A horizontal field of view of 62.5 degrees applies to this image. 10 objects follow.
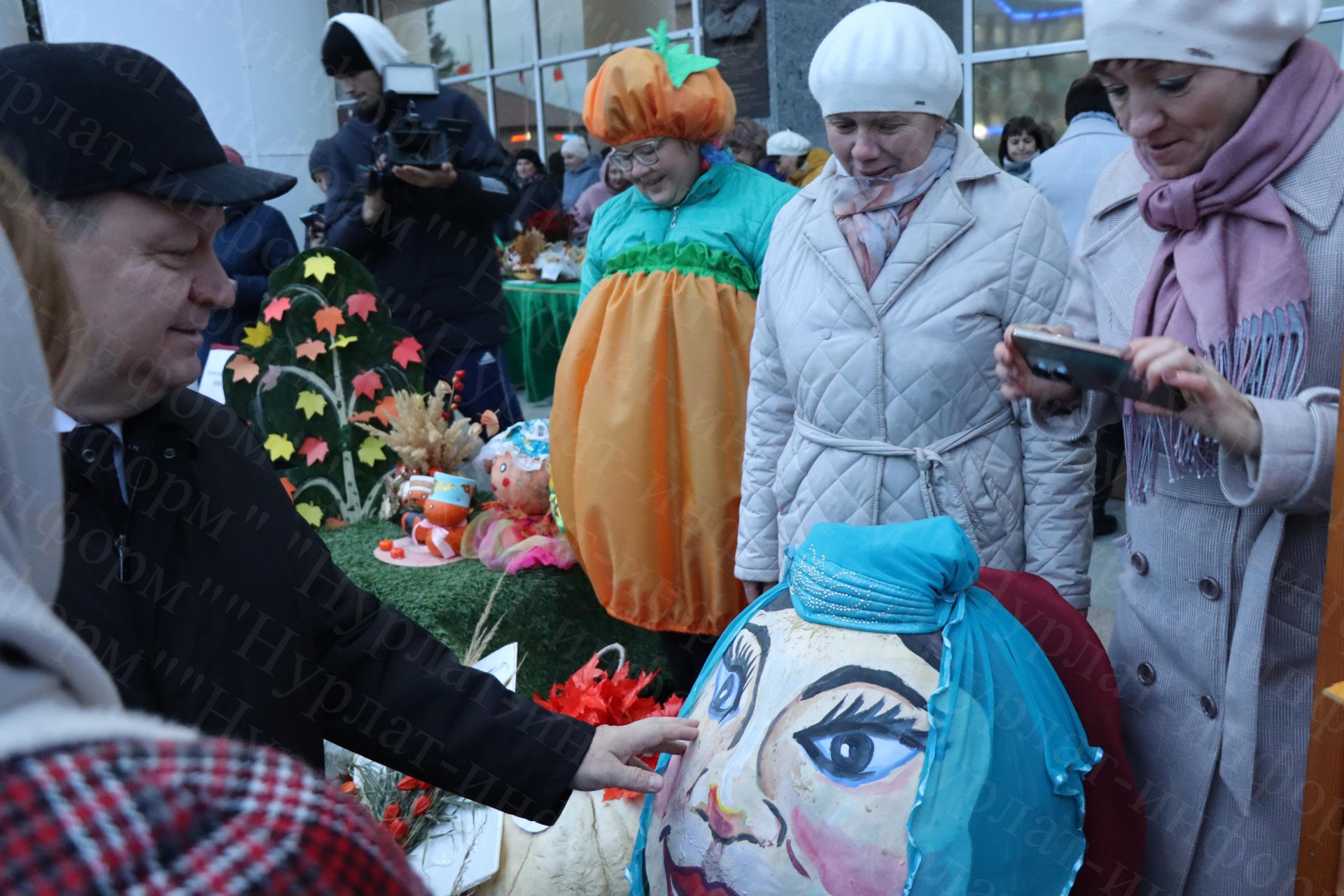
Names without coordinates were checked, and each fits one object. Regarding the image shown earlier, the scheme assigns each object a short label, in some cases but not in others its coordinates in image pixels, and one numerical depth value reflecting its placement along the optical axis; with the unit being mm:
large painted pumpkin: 1402
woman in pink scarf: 1440
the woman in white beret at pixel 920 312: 2232
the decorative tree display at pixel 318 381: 4117
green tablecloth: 7758
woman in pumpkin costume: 3125
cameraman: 4199
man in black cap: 1220
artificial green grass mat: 3361
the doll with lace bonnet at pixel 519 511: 3576
